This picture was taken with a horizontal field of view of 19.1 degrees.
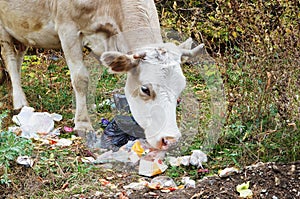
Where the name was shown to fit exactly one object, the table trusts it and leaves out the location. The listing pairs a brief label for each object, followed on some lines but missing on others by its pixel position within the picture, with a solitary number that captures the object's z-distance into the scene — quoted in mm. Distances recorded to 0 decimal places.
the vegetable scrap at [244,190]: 5893
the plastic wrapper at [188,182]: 6392
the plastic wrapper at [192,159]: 7129
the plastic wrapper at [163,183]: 6445
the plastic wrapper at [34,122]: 8290
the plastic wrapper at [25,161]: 6855
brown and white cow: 6935
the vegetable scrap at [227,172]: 6292
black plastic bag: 7740
